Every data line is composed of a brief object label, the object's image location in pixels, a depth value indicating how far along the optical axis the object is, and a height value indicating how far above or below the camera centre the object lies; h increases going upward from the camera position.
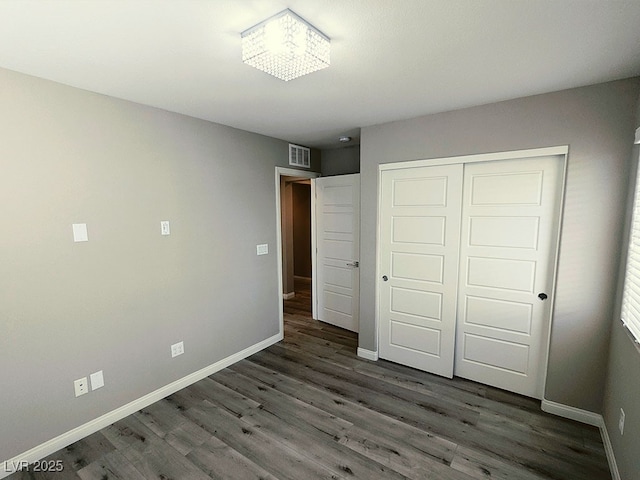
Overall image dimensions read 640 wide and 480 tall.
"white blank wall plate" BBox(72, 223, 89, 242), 2.09 -0.16
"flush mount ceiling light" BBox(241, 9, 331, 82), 1.39 +0.80
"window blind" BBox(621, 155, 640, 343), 1.71 -0.44
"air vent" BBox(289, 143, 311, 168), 3.87 +0.70
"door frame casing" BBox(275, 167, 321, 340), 3.68 -0.22
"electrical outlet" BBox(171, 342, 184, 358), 2.72 -1.27
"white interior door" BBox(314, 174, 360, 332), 3.92 -0.54
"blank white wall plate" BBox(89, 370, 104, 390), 2.22 -1.26
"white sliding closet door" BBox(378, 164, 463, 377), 2.81 -0.55
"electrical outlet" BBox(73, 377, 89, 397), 2.14 -1.26
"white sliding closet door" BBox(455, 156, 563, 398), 2.41 -0.52
